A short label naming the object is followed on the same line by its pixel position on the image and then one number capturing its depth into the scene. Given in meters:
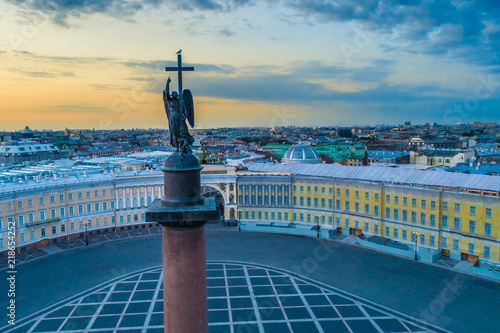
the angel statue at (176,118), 12.80
